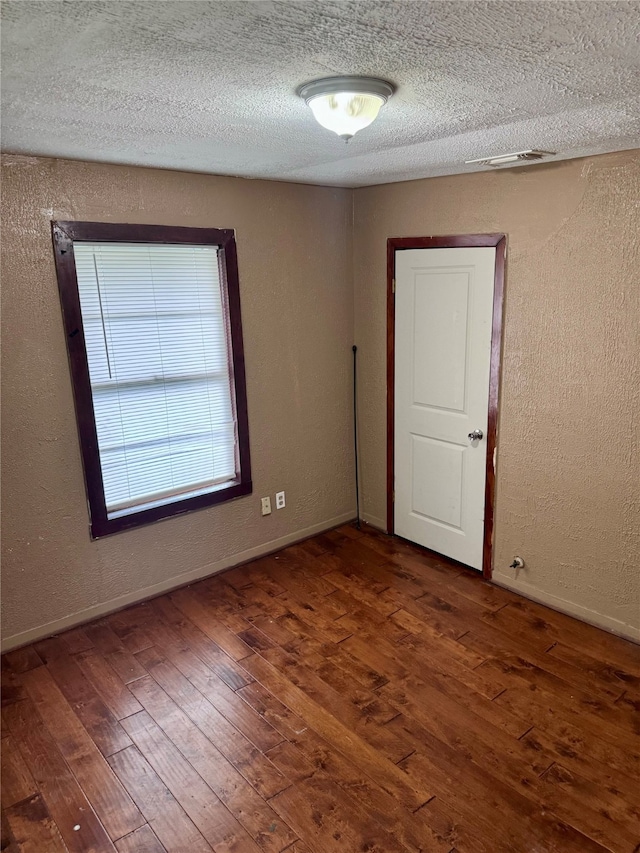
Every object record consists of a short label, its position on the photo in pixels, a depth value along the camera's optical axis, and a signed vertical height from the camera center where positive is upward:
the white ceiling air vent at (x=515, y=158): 2.67 +0.61
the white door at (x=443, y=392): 3.38 -0.58
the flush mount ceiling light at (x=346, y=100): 1.59 +0.54
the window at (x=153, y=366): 2.99 -0.33
